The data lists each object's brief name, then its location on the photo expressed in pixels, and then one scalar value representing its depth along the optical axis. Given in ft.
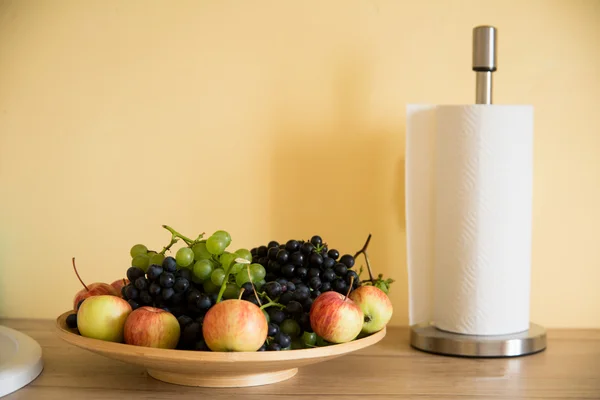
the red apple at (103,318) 3.70
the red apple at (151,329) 3.64
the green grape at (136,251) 4.02
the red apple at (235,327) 3.56
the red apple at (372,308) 3.90
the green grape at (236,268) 3.80
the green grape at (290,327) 3.74
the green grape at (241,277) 3.80
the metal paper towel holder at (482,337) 4.09
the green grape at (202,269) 3.81
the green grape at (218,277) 3.80
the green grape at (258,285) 3.82
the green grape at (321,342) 3.76
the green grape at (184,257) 3.84
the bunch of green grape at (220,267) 3.80
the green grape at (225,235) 3.88
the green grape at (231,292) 3.80
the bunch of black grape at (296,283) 3.74
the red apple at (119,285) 4.03
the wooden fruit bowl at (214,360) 3.56
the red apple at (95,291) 3.92
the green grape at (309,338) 3.75
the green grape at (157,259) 3.91
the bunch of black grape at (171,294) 3.73
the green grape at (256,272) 3.80
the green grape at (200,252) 3.92
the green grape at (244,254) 3.84
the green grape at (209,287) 3.84
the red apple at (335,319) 3.68
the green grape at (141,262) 3.95
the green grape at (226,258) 3.83
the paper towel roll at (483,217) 4.11
